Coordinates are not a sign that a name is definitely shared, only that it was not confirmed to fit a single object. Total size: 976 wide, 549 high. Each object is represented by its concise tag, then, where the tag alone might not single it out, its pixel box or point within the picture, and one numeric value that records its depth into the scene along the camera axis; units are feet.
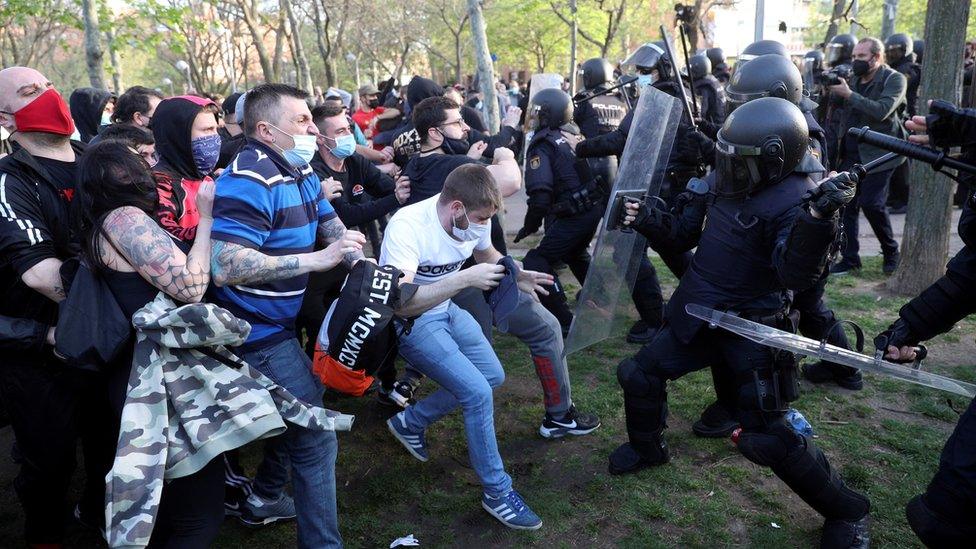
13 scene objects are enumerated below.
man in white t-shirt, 10.39
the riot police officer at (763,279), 9.43
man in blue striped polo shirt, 8.14
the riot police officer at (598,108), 18.66
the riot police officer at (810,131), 13.12
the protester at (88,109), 17.95
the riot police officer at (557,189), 17.35
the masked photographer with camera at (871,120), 21.77
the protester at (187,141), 10.33
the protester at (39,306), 8.84
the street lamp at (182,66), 84.43
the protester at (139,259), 7.55
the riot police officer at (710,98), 19.47
